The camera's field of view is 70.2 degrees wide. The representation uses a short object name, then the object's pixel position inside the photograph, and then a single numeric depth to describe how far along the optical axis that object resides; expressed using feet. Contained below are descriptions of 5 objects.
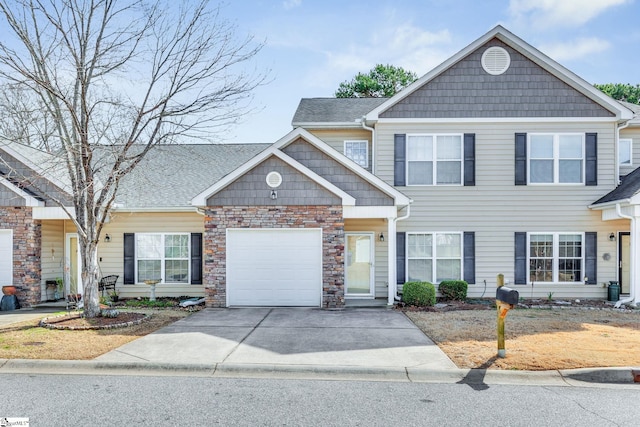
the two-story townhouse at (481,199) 46.65
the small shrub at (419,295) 41.65
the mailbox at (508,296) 23.25
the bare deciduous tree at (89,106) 32.86
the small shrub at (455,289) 44.55
